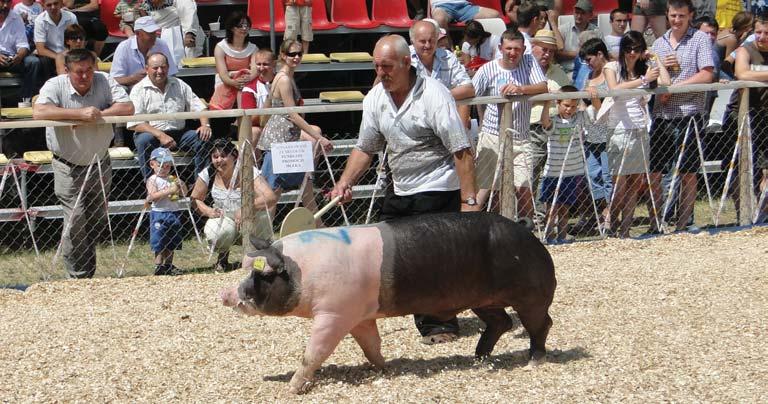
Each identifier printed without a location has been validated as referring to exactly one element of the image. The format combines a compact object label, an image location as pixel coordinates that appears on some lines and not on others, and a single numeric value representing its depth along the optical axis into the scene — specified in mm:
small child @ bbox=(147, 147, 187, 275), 9336
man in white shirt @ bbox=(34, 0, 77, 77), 11398
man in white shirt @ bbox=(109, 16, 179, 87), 10969
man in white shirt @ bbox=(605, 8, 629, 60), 12609
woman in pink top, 10898
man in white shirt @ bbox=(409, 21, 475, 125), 8578
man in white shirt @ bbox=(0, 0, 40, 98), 11344
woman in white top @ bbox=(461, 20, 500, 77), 11797
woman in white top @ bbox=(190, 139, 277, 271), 9273
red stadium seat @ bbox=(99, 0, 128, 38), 12633
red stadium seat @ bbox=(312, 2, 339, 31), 13156
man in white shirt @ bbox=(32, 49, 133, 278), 8898
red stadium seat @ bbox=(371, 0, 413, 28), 13711
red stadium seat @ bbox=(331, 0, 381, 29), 13413
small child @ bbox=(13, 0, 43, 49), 11742
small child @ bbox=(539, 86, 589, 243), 10016
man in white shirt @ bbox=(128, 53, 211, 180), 9789
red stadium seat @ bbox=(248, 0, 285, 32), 13000
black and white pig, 5797
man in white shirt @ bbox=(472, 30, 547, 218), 9586
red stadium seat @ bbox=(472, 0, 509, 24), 14172
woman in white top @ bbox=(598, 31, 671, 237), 10039
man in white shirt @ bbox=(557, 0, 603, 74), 12938
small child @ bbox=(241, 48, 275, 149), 10469
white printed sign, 9125
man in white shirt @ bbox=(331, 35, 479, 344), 6453
